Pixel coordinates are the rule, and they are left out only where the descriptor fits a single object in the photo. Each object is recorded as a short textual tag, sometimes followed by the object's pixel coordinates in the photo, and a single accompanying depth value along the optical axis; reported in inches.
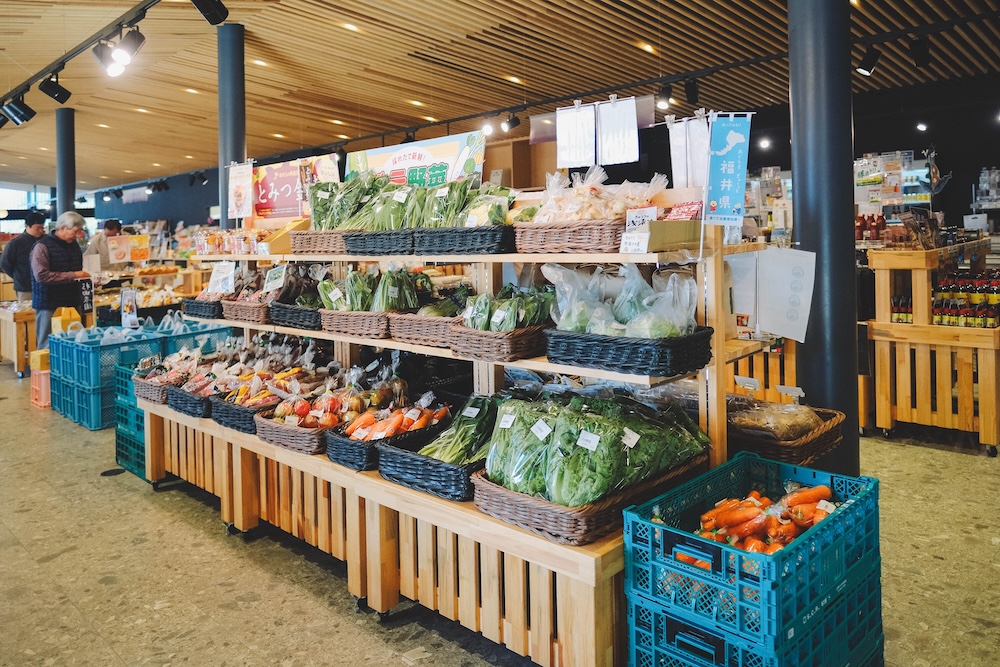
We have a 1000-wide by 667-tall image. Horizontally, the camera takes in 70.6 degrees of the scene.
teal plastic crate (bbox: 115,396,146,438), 182.7
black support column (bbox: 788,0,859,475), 132.0
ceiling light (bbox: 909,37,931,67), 254.5
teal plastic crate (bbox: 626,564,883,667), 71.7
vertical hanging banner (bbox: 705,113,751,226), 88.8
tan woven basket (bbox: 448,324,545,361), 98.0
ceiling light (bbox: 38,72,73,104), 296.4
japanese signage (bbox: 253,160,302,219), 165.6
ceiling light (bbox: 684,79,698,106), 309.1
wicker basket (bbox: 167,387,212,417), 147.7
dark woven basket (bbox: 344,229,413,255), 117.6
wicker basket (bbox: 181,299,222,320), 164.4
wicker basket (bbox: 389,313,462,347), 112.0
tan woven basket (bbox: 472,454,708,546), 80.6
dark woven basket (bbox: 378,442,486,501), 97.1
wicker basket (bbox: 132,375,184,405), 163.5
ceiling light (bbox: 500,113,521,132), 366.0
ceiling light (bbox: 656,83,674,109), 313.7
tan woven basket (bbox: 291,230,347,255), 132.4
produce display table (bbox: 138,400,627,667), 83.6
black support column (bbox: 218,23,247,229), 250.2
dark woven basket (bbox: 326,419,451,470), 110.4
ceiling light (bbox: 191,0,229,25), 207.8
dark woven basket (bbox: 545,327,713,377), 83.7
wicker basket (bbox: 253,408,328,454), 120.3
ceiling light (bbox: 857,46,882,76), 258.6
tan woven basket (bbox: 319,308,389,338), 121.2
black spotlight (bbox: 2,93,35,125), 329.4
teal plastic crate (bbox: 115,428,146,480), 181.2
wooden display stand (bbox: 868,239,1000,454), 181.3
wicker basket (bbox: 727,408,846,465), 100.0
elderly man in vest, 279.0
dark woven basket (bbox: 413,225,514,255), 102.7
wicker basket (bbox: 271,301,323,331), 138.6
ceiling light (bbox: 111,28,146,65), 232.8
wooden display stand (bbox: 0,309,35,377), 315.6
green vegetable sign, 128.4
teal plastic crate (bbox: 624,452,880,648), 69.4
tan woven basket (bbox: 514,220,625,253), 89.2
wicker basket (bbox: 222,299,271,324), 150.0
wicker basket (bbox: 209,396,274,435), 134.9
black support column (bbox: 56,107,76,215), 409.7
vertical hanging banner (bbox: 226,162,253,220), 171.6
